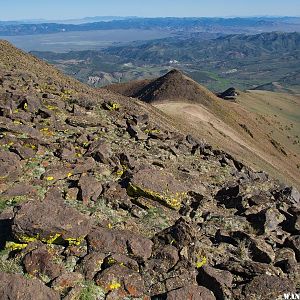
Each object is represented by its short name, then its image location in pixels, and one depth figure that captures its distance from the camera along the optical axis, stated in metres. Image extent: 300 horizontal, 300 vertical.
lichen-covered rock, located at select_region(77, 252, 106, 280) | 11.16
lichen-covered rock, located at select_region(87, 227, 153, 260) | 12.19
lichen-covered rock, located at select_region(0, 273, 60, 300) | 9.60
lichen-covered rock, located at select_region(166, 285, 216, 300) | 10.46
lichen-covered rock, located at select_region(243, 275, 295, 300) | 11.01
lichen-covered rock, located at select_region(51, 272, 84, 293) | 10.43
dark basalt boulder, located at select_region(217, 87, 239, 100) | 106.68
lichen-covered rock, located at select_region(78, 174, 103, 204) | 15.09
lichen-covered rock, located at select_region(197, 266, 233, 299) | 11.02
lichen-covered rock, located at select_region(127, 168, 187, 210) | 15.84
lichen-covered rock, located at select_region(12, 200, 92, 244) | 11.92
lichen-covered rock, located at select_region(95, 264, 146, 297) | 10.80
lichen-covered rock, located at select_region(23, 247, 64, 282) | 10.90
